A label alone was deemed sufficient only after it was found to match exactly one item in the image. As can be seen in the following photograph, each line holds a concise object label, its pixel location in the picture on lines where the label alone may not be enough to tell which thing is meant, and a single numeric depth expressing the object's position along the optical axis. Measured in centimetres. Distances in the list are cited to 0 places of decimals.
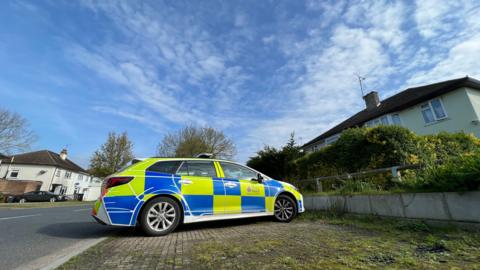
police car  426
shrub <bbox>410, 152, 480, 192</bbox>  338
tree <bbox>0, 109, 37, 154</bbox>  3008
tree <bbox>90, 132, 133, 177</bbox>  3769
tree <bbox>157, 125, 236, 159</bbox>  3178
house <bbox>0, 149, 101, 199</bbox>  3772
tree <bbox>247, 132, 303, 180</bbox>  1070
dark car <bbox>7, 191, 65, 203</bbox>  2644
